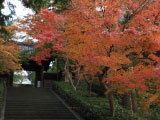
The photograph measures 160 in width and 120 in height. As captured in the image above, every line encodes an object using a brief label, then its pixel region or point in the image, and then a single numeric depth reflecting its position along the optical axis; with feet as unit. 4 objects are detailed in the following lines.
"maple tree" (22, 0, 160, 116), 23.98
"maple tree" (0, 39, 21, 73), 44.52
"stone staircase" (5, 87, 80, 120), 40.96
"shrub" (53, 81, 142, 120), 31.55
